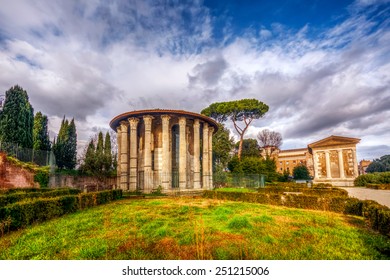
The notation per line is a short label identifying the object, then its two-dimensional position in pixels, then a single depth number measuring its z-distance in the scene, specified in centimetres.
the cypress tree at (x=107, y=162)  2366
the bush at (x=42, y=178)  1755
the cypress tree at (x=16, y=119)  2325
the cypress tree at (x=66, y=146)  2981
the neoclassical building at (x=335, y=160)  3419
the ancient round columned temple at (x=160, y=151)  2014
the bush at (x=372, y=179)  2592
